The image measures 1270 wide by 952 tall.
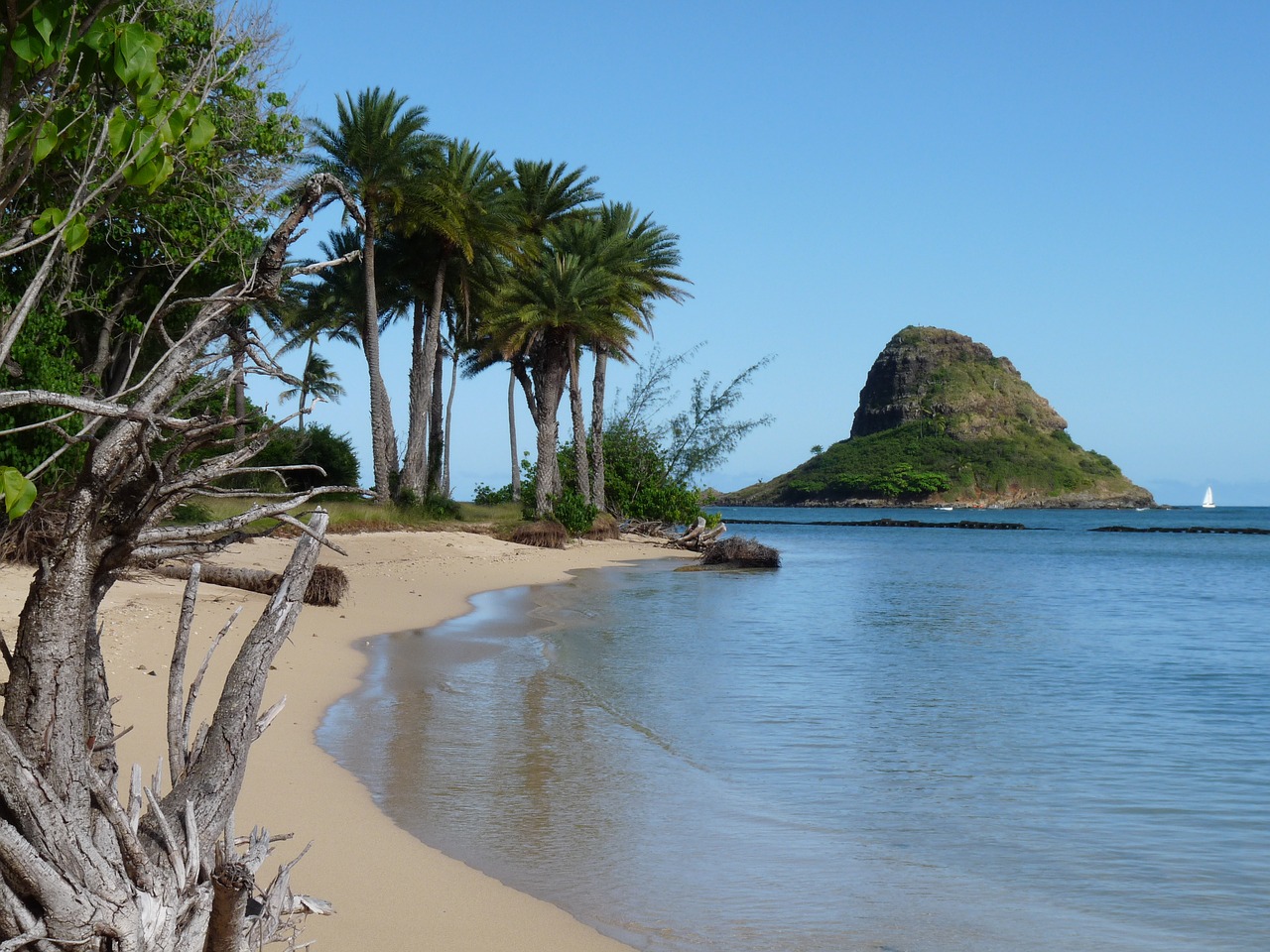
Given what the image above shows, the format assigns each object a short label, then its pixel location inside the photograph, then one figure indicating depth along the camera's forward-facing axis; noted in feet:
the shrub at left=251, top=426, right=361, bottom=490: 103.96
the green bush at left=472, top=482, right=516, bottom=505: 154.93
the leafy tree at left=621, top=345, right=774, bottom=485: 157.17
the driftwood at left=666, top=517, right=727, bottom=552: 126.00
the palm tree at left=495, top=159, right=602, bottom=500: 142.31
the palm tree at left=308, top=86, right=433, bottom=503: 106.42
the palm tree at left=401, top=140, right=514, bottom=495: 108.58
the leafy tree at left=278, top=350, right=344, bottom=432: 185.16
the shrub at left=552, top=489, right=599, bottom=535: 123.03
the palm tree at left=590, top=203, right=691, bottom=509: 135.95
